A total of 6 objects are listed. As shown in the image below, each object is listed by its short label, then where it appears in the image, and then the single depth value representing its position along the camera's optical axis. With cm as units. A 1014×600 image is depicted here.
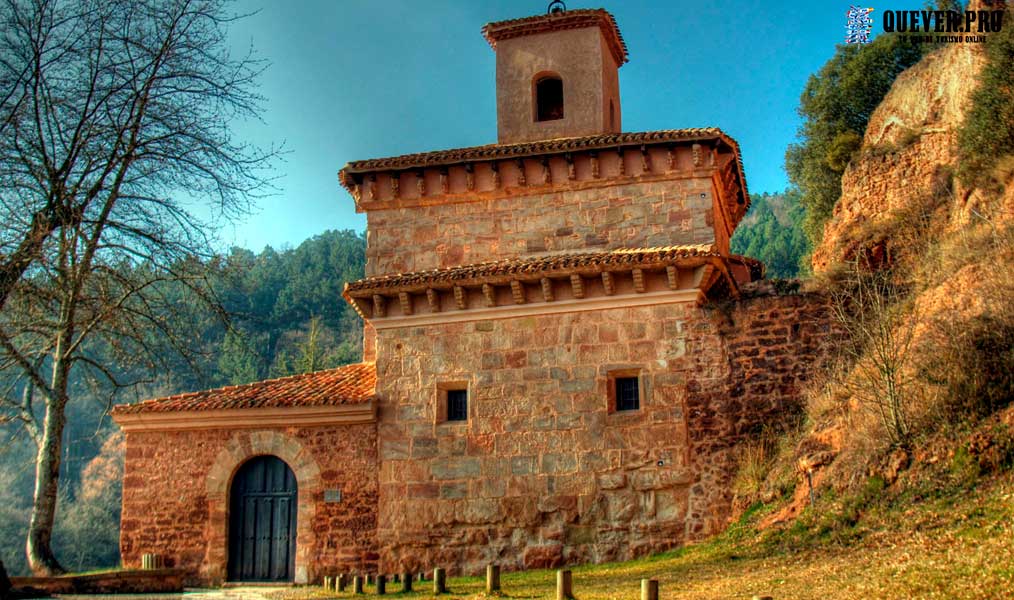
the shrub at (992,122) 1680
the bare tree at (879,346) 1260
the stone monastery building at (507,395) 1507
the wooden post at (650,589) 863
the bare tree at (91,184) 1165
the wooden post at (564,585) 1027
